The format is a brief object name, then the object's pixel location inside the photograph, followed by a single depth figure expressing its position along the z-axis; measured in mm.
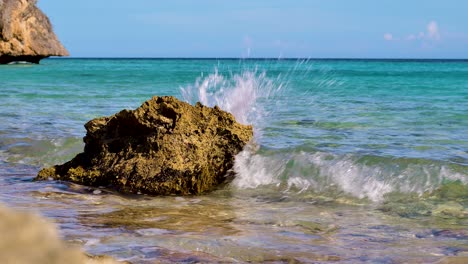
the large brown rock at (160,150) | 5328
